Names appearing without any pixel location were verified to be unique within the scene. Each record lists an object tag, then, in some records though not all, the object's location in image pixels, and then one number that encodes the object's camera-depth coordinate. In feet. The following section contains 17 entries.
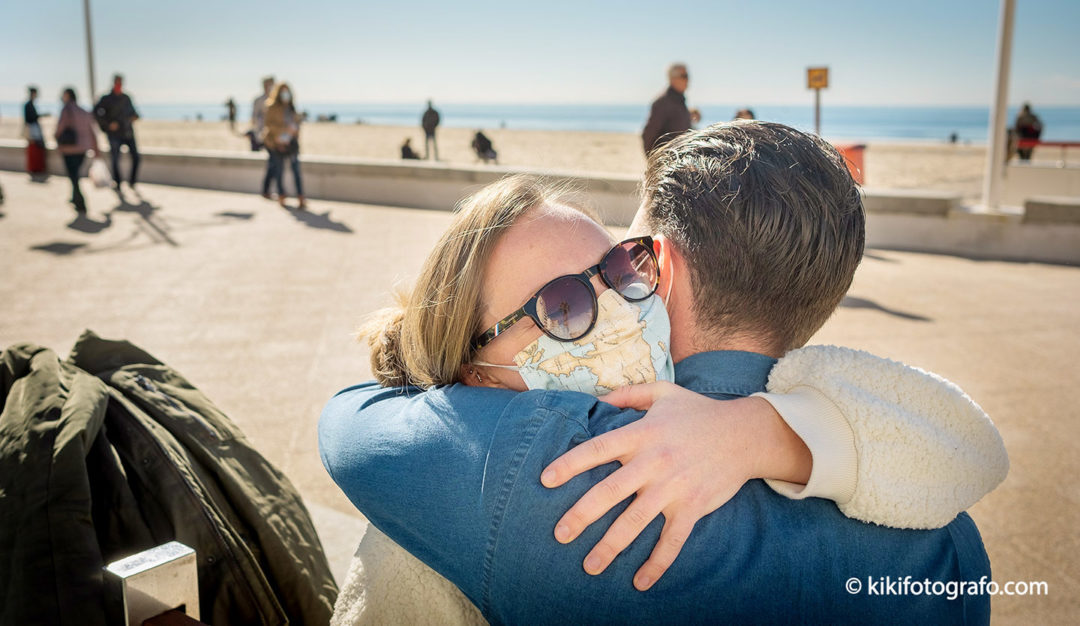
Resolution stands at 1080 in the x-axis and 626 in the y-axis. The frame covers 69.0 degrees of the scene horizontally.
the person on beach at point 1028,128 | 66.39
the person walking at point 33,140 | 50.08
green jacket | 4.69
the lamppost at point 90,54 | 61.87
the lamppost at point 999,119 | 30.89
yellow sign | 33.47
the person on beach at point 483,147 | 69.87
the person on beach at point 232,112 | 131.67
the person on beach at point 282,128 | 37.76
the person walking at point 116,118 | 41.91
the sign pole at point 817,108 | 33.34
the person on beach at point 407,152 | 61.52
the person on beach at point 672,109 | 29.84
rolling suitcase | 50.21
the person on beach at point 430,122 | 72.59
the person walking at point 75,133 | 37.86
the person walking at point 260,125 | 41.09
